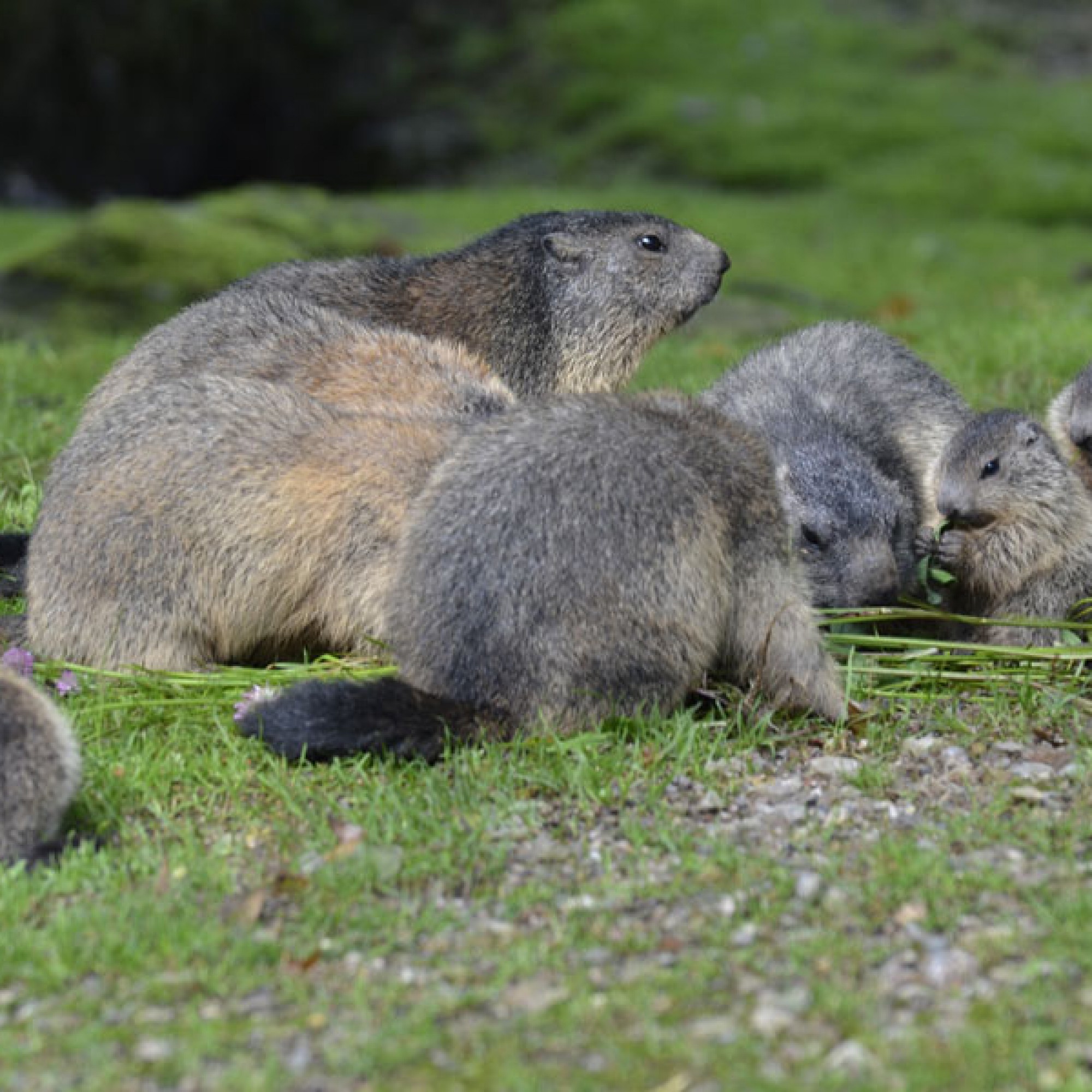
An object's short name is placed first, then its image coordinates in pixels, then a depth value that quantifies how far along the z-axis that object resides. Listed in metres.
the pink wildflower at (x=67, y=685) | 11.83
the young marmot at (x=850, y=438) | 12.43
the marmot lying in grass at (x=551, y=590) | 10.65
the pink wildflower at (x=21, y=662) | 12.02
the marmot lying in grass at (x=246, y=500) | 11.86
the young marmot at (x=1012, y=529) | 13.02
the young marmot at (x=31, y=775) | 9.73
